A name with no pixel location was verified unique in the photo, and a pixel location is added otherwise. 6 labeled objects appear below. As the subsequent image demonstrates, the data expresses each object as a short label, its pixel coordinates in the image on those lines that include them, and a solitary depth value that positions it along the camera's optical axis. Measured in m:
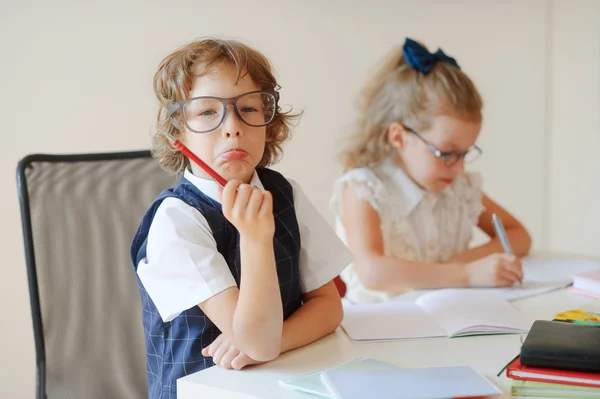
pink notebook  1.58
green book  0.94
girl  1.90
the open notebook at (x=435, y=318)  1.27
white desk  1.00
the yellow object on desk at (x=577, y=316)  1.26
